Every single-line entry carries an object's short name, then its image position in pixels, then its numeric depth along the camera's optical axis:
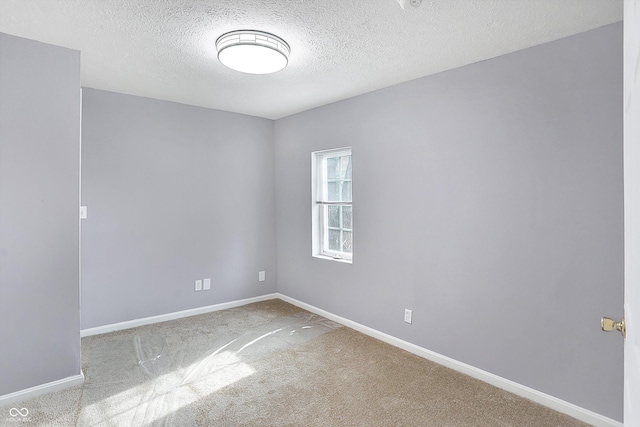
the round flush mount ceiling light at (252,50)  2.22
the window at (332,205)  3.94
